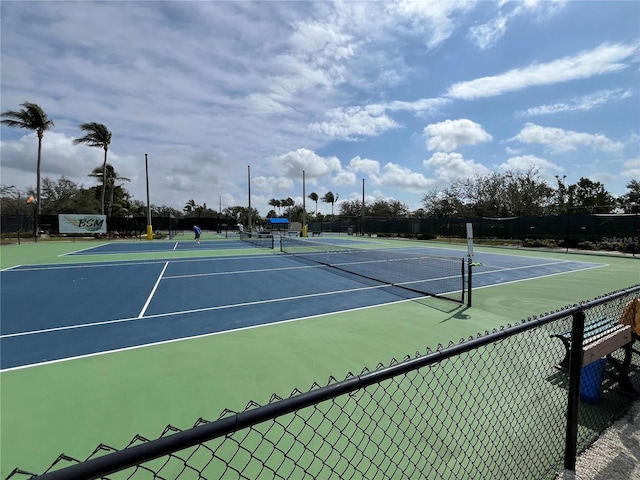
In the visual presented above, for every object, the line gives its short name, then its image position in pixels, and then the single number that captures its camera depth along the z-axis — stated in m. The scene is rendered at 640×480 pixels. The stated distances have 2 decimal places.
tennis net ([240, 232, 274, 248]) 25.73
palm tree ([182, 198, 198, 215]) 108.71
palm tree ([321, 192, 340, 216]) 87.38
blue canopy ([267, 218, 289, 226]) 72.31
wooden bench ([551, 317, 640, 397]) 3.29
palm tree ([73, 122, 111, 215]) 35.22
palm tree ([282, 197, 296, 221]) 110.06
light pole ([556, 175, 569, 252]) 42.72
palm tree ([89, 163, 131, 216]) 43.72
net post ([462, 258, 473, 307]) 7.66
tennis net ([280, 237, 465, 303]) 10.02
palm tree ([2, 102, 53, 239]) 31.91
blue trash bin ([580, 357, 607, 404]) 3.66
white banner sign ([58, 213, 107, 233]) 29.02
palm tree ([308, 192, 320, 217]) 95.38
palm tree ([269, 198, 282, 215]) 112.56
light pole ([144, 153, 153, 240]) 28.64
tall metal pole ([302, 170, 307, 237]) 30.77
